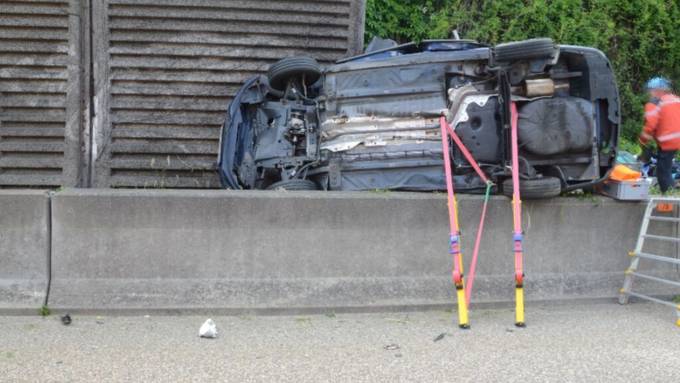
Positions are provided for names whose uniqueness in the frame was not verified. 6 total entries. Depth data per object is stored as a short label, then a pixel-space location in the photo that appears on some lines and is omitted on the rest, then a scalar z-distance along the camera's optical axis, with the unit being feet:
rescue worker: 24.35
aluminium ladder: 20.22
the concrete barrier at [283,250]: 18.44
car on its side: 20.35
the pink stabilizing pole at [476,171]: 19.06
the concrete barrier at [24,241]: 18.19
